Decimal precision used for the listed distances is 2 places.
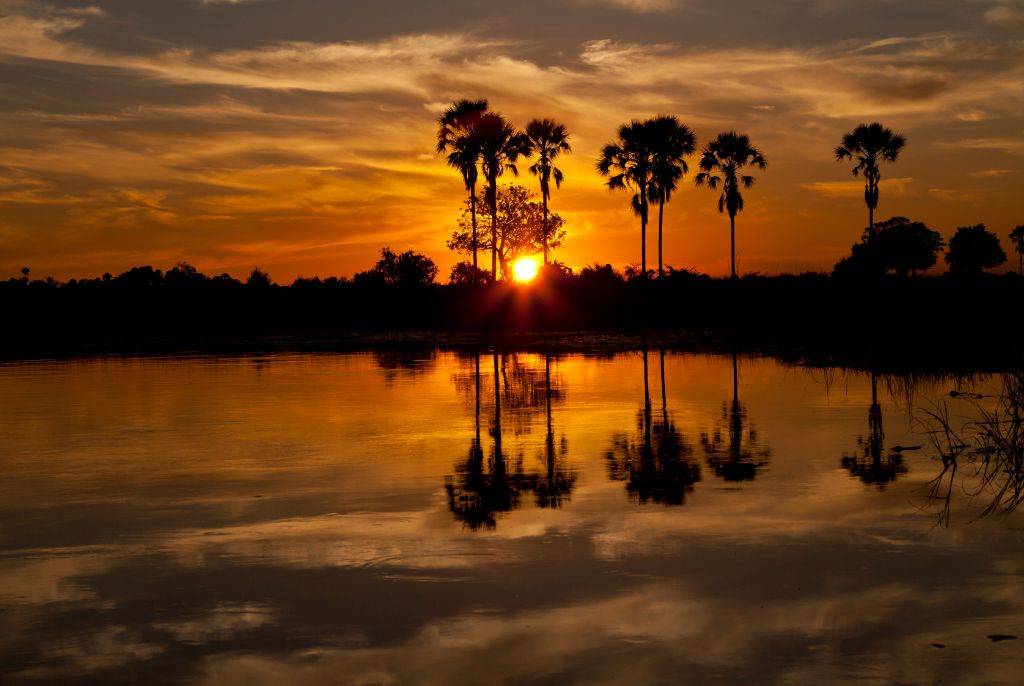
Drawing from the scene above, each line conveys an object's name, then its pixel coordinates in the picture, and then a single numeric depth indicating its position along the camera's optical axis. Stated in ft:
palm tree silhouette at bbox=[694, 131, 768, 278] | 251.39
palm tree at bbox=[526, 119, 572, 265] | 243.60
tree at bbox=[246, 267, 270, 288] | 288.41
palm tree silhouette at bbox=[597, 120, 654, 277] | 236.84
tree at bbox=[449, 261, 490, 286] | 234.79
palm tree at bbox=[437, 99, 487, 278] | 227.81
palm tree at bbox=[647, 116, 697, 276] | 235.61
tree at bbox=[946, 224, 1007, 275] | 485.56
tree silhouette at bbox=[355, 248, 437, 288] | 411.95
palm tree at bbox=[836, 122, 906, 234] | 259.80
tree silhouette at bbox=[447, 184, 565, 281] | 268.00
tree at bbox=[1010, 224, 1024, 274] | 552.82
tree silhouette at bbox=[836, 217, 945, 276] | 402.72
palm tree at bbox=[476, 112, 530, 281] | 226.99
